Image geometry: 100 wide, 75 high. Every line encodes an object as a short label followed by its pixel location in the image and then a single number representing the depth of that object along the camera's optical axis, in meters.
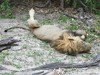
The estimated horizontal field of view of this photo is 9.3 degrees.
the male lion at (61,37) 10.97
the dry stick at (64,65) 9.83
